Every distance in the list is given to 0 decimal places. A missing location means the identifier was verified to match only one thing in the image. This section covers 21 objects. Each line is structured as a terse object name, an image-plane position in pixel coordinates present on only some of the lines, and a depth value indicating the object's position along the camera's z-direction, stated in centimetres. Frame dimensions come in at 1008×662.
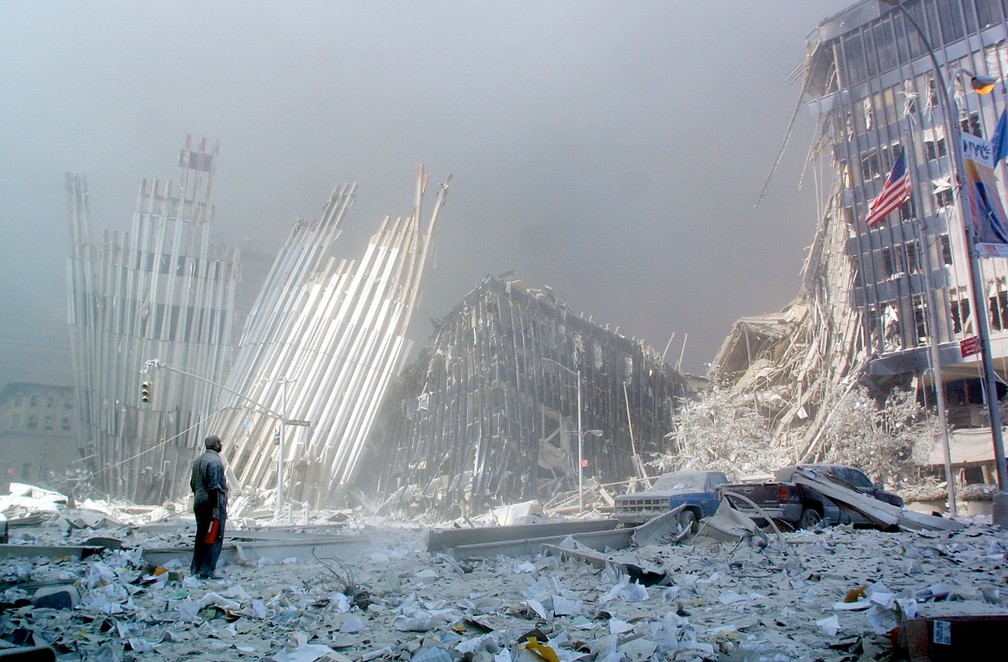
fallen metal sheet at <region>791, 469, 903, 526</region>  1308
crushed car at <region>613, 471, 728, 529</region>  1372
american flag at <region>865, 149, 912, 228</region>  2058
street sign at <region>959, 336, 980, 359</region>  1747
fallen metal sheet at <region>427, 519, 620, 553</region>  1099
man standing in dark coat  884
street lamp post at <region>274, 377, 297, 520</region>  2775
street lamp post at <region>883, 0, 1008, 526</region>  1426
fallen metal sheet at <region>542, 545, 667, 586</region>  794
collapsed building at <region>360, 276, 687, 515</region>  3691
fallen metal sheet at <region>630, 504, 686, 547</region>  1213
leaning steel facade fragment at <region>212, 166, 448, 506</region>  3522
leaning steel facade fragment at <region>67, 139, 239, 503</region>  3638
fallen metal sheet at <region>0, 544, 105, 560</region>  942
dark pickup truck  1445
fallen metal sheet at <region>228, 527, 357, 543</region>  1200
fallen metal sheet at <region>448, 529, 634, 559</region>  1062
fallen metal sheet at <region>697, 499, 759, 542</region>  1075
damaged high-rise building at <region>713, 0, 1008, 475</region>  3316
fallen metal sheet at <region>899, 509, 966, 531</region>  1193
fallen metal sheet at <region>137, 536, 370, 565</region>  966
